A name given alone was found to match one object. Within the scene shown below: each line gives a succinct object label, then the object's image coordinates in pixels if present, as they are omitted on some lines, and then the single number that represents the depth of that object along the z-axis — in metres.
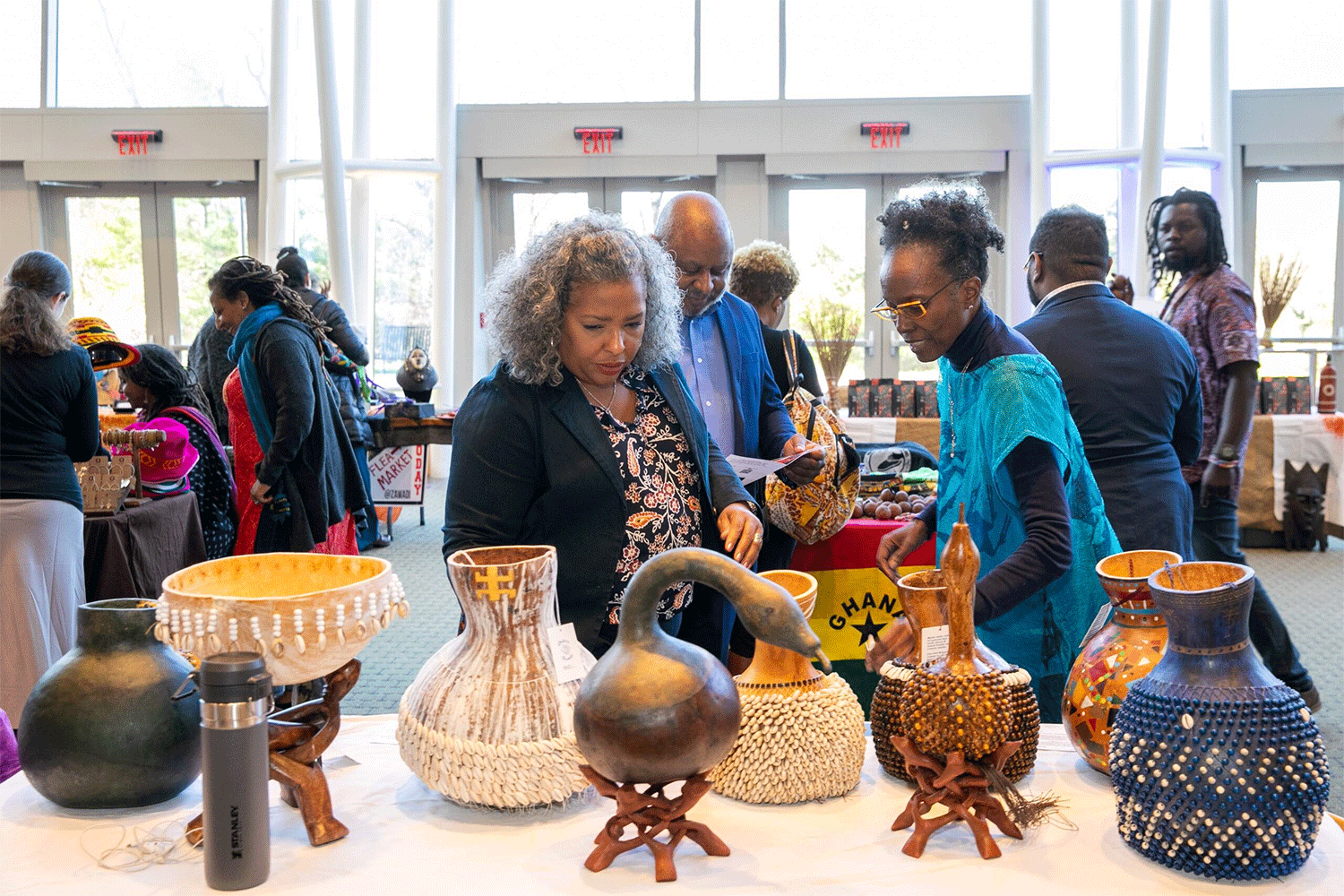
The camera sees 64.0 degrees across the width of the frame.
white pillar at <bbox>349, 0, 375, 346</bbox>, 9.36
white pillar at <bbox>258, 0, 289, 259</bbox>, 9.44
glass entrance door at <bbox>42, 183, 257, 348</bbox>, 10.08
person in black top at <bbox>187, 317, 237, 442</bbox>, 5.09
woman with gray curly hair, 1.68
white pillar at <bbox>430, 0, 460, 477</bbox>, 9.50
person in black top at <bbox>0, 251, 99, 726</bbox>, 3.13
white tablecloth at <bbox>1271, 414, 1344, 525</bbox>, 6.42
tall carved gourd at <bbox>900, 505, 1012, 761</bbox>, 1.23
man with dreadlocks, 3.12
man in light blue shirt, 2.46
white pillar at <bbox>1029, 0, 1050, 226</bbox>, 8.98
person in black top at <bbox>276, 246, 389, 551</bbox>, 5.30
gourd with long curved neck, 1.08
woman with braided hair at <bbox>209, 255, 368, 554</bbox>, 3.64
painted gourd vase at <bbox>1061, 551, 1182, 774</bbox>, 1.33
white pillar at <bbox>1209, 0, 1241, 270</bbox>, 8.78
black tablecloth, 3.63
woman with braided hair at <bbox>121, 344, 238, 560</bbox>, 3.97
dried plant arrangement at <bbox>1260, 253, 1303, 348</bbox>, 8.03
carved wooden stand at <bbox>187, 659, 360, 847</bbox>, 1.24
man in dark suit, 2.34
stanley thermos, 1.09
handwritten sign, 6.96
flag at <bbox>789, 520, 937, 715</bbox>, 3.15
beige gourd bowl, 1.17
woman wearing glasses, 1.61
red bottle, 6.61
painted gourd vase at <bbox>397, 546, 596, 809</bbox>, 1.25
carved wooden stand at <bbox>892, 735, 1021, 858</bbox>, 1.20
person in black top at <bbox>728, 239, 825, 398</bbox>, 3.38
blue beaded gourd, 1.07
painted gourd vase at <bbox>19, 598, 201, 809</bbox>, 1.26
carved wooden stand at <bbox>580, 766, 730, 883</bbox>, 1.14
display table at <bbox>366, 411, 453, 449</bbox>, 6.45
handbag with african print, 2.80
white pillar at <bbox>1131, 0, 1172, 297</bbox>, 8.26
